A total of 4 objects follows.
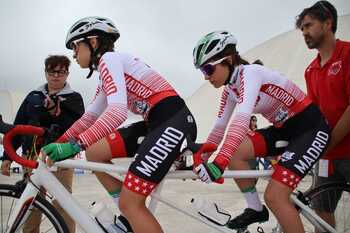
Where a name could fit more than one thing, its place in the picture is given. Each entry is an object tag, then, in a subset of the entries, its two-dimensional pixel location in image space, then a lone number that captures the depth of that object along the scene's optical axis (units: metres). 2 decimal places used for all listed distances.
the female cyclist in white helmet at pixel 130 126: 2.38
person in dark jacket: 3.73
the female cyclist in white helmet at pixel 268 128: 2.76
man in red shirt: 3.17
